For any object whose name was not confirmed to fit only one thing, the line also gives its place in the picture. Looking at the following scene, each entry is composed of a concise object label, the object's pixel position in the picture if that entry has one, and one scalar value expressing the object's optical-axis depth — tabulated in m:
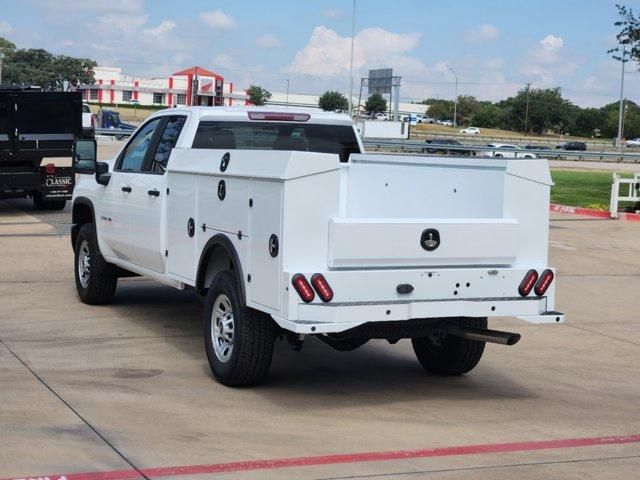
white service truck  7.07
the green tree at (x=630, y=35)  31.25
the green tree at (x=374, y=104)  116.50
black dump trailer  19.78
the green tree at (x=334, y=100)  77.73
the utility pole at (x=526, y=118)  142.38
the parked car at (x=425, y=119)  158.98
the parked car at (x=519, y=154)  44.59
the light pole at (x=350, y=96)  61.97
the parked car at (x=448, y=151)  46.40
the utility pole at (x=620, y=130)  89.64
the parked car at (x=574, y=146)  82.51
